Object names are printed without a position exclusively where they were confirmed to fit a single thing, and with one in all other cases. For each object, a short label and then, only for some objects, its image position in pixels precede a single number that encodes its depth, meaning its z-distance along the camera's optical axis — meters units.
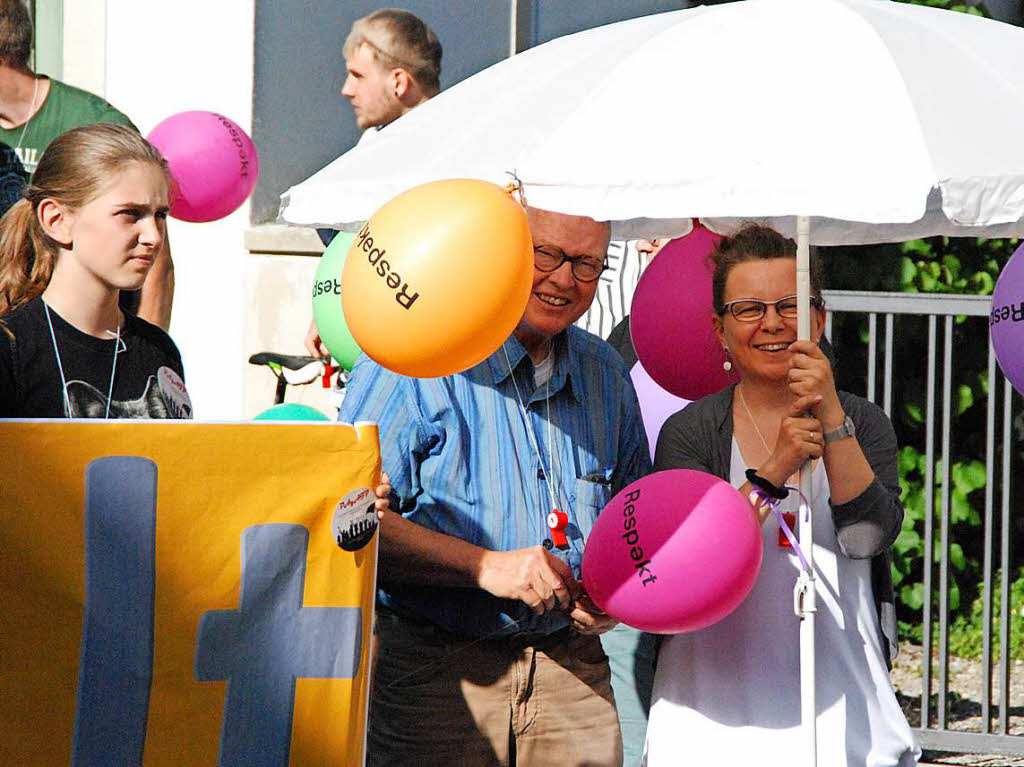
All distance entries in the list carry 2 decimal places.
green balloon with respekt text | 9.78
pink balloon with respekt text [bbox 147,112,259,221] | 10.34
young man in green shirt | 10.30
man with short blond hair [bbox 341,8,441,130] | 11.55
